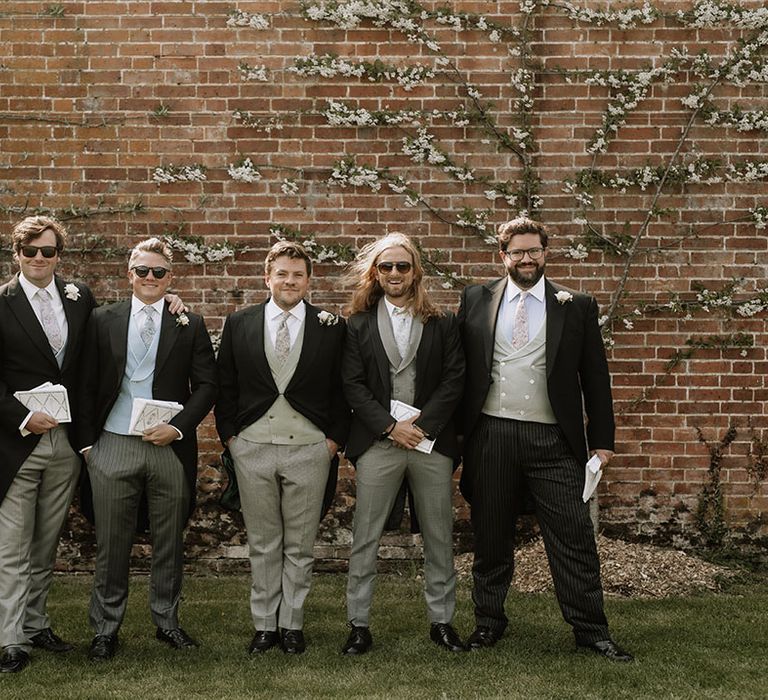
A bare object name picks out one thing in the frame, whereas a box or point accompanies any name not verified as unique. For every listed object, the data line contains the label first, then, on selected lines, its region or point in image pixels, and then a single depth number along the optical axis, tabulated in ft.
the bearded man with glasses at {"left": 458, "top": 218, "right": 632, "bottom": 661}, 16.06
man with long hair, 16.14
